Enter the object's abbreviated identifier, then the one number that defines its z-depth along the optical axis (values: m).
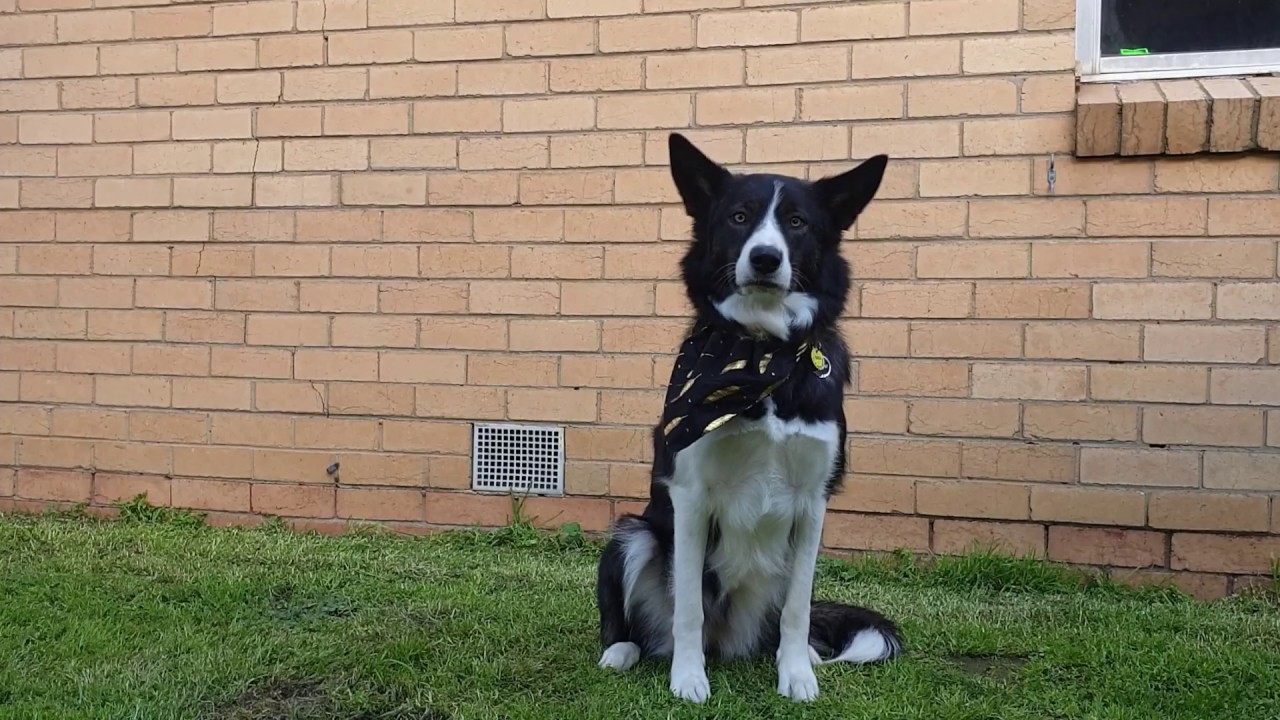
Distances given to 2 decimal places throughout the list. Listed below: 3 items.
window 3.90
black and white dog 2.52
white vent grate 4.36
